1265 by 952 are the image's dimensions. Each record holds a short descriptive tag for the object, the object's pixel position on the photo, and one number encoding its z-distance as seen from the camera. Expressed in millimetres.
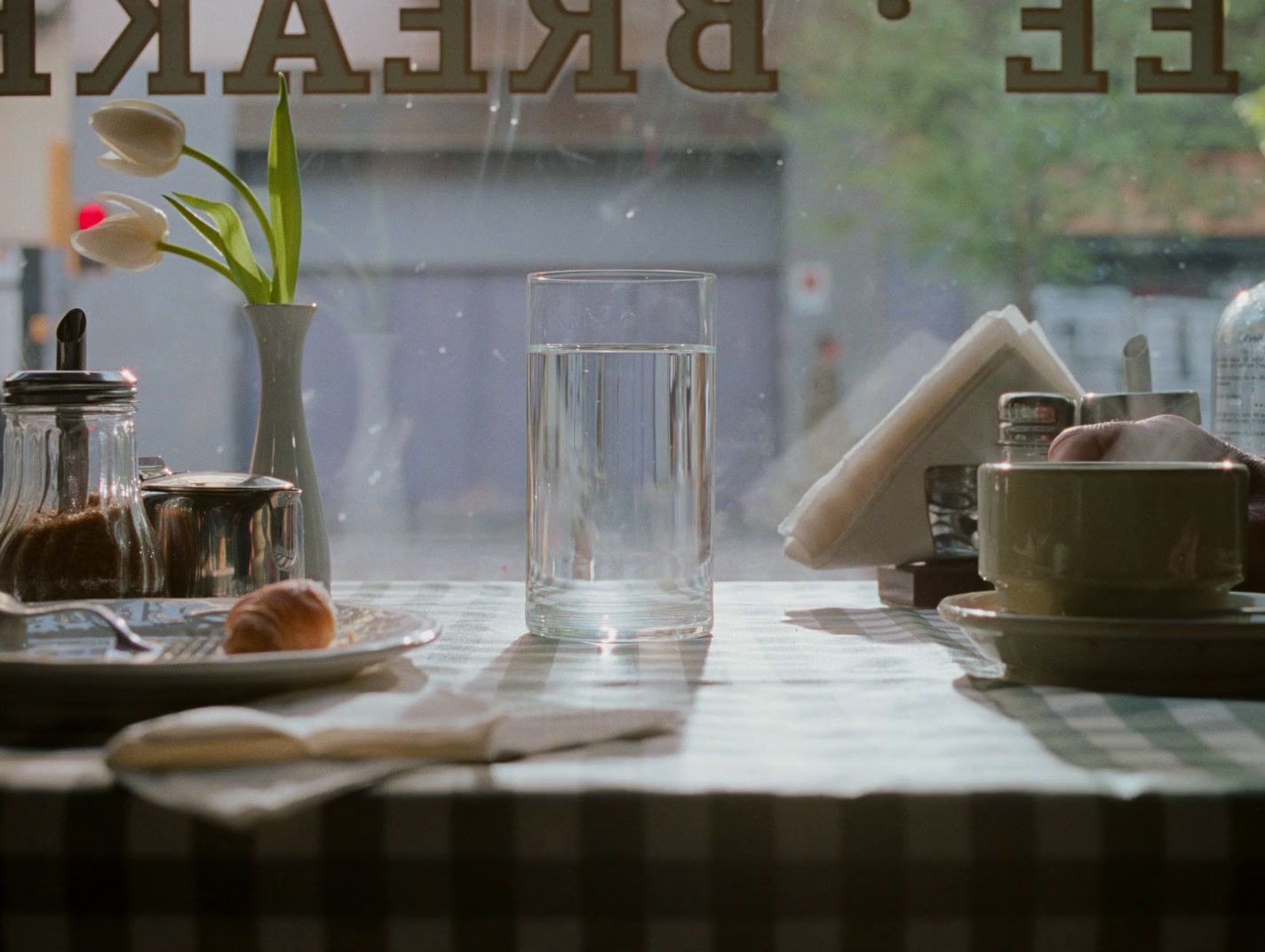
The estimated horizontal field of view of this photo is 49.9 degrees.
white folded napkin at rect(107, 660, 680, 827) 366
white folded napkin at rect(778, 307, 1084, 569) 880
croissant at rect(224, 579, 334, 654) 524
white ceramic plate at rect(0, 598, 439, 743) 466
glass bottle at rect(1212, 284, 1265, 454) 898
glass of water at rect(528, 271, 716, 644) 684
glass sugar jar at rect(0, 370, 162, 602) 676
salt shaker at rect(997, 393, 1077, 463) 817
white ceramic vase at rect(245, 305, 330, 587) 827
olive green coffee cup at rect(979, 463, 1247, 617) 527
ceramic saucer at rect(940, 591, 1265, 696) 514
